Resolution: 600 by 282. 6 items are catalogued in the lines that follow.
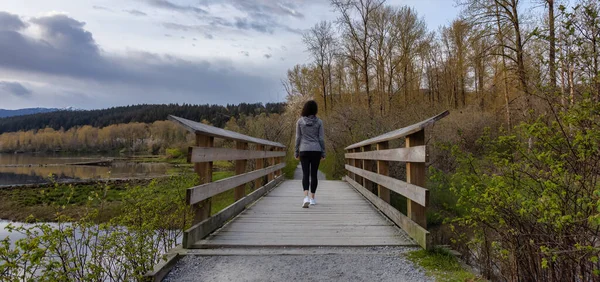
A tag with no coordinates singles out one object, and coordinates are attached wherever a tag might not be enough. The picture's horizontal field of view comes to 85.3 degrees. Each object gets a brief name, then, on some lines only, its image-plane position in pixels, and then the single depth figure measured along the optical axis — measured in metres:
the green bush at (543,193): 2.08
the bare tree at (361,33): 18.45
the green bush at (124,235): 1.82
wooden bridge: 3.06
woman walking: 5.50
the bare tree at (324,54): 26.34
